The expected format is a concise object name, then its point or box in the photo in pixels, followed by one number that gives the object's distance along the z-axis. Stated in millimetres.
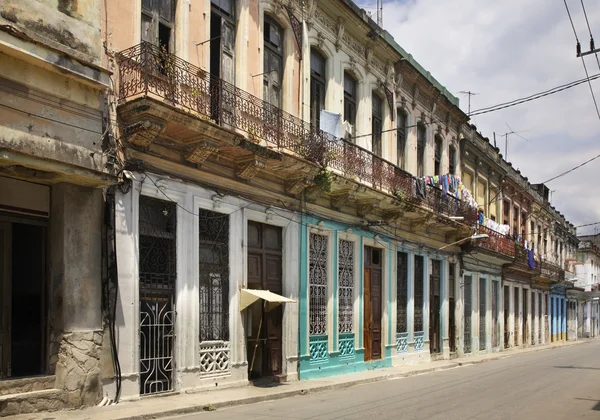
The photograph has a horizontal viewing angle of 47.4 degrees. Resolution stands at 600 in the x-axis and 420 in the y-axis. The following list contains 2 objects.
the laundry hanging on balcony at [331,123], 16609
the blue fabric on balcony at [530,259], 35219
